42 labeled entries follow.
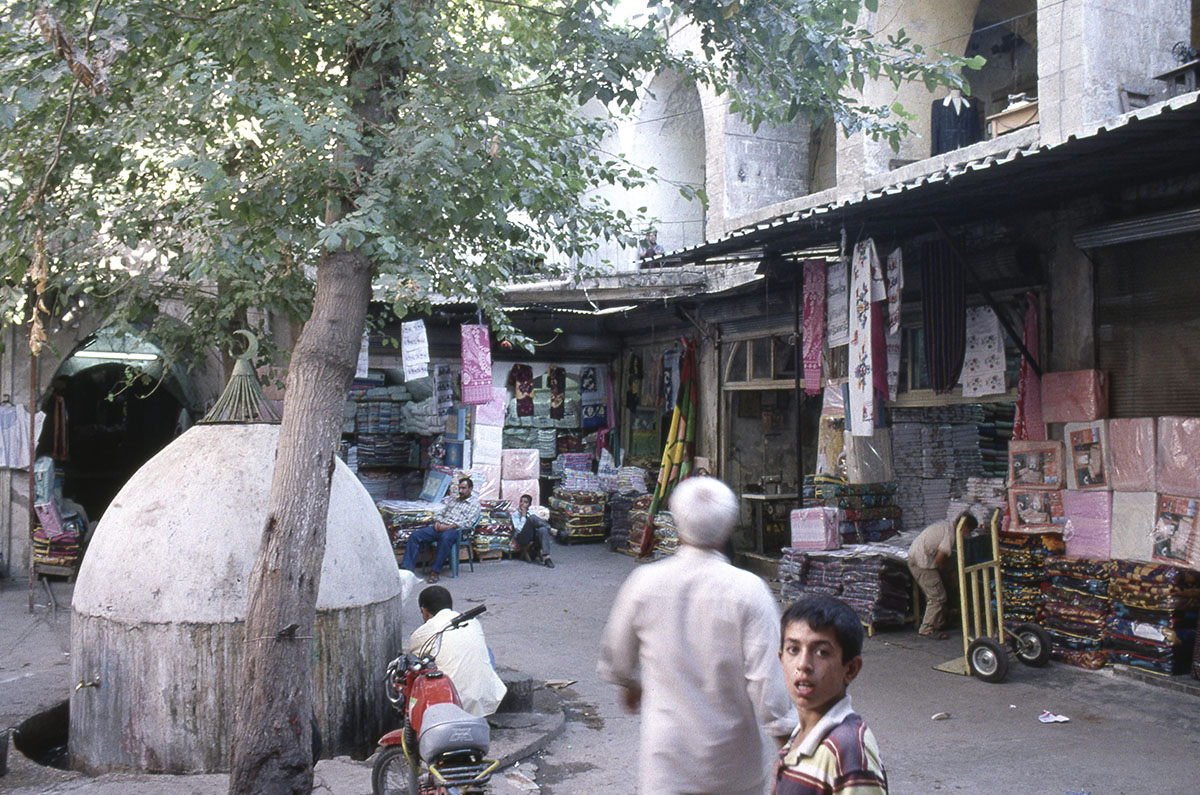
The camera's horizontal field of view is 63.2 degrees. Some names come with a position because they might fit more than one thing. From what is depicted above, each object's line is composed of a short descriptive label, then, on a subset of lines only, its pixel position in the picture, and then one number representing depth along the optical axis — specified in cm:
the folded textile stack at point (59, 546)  1262
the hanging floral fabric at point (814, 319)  990
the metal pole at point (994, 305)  823
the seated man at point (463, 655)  549
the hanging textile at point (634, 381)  1634
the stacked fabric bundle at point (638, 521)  1437
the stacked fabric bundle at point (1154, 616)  714
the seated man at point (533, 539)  1412
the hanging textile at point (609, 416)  1678
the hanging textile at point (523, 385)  1617
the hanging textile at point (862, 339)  883
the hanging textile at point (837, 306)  955
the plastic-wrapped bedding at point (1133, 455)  746
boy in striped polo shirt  238
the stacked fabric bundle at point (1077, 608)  768
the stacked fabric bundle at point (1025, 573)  823
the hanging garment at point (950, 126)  1179
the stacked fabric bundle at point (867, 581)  920
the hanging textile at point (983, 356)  860
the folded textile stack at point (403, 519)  1345
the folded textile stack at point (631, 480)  1562
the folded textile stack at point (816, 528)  969
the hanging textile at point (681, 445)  1412
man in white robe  306
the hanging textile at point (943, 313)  876
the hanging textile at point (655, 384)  1554
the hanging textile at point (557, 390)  1659
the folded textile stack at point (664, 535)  1348
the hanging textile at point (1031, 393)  839
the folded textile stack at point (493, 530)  1434
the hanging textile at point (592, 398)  1695
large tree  469
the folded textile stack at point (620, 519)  1495
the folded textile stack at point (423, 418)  1551
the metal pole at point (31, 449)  1028
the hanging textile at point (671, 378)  1506
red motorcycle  456
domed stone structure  573
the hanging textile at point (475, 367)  1370
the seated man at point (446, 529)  1287
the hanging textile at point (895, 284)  880
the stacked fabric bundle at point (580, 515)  1562
